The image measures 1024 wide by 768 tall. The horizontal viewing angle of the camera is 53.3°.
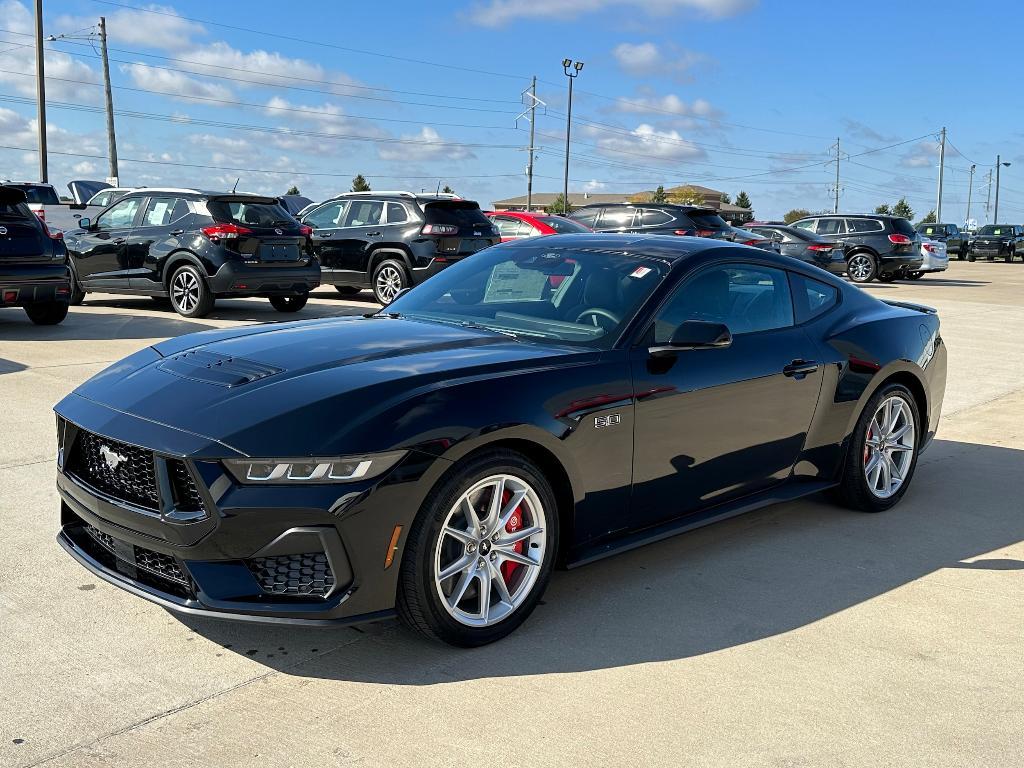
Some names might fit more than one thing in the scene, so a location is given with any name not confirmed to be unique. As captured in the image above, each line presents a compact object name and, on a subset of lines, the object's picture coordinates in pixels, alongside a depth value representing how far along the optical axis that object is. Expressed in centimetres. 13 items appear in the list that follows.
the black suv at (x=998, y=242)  4588
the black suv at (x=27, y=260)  1096
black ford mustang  324
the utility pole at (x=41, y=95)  3306
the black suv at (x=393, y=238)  1533
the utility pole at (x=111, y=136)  3988
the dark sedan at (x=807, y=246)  2498
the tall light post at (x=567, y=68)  6215
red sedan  1939
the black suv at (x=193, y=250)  1299
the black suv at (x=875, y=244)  2561
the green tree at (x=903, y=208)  11525
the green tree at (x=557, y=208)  9311
